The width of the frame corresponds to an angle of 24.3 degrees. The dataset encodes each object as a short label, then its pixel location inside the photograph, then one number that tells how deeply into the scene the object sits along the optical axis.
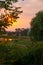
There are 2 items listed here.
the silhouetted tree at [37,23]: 25.04
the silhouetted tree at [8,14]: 3.81
